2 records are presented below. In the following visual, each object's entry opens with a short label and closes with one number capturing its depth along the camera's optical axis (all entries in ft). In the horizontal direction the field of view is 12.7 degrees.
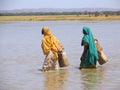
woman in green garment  42.32
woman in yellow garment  41.70
